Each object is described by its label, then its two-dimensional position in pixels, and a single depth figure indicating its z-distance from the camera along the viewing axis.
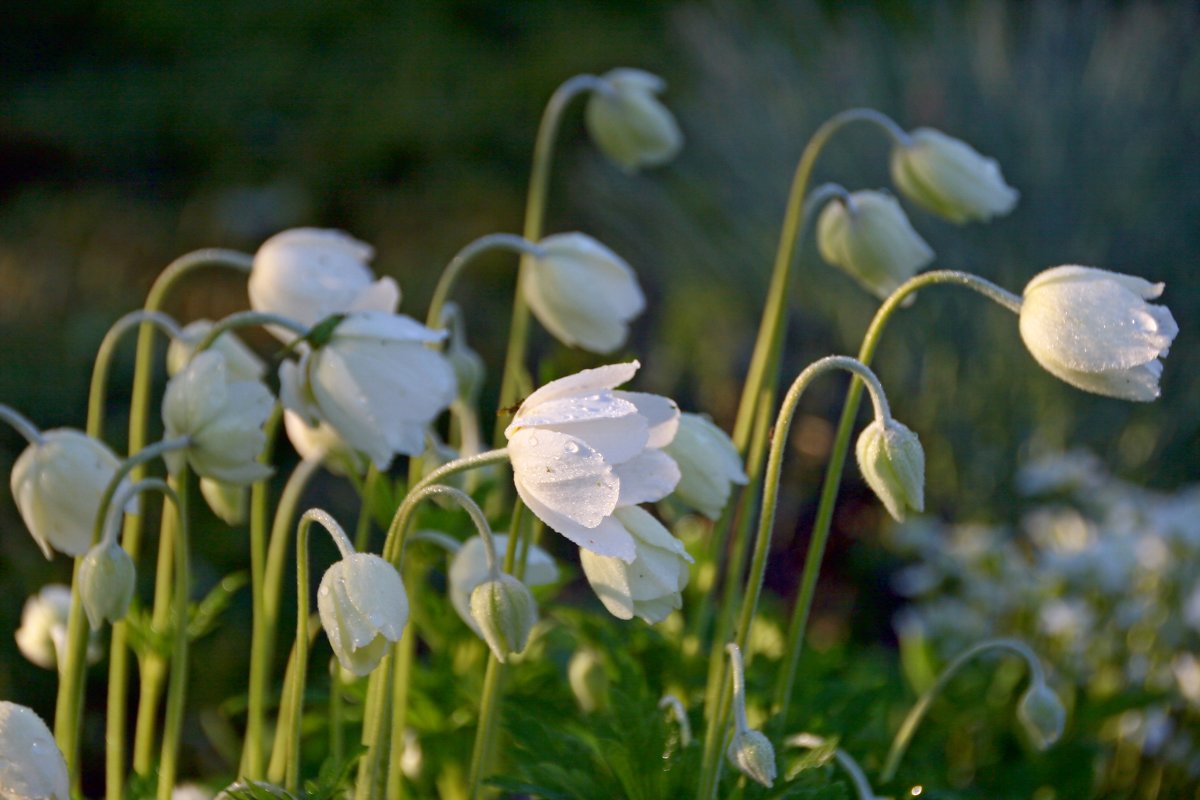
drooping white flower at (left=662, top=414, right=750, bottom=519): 0.93
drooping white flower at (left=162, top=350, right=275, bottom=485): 0.94
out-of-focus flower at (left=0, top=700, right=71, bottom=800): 0.91
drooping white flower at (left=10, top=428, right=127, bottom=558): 0.96
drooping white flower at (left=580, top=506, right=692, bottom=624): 0.91
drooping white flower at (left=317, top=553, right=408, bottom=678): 0.89
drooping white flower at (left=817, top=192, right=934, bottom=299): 1.00
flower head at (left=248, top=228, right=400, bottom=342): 1.00
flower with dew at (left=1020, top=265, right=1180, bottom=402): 0.91
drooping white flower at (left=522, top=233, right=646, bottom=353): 1.02
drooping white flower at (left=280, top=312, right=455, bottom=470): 0.94
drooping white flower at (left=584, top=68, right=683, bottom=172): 1.10
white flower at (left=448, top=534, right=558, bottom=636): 0.97
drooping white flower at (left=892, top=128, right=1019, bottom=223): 1.02
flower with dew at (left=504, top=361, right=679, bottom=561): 0.89
